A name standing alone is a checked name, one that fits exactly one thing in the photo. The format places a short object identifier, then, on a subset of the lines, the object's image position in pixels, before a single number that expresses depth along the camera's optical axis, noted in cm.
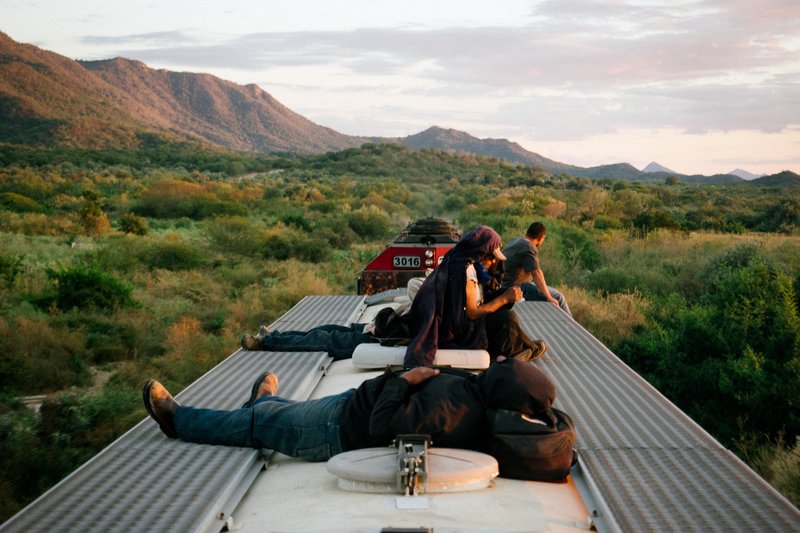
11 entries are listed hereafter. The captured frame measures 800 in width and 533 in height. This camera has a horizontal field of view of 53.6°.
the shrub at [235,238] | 1834
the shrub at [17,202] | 2489
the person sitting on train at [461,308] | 503
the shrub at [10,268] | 1201
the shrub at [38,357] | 772
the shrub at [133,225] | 2069
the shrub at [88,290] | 1083
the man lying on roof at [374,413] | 357
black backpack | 336
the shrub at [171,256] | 1578
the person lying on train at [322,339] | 569
